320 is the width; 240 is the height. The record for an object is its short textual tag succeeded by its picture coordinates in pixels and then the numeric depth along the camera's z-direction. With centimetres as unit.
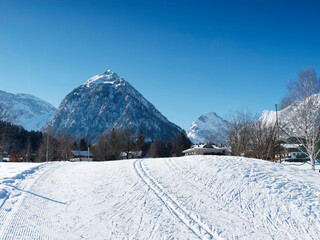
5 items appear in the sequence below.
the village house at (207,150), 5936
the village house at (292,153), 5883
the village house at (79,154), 7618
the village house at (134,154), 6955
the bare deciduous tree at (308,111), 2477
